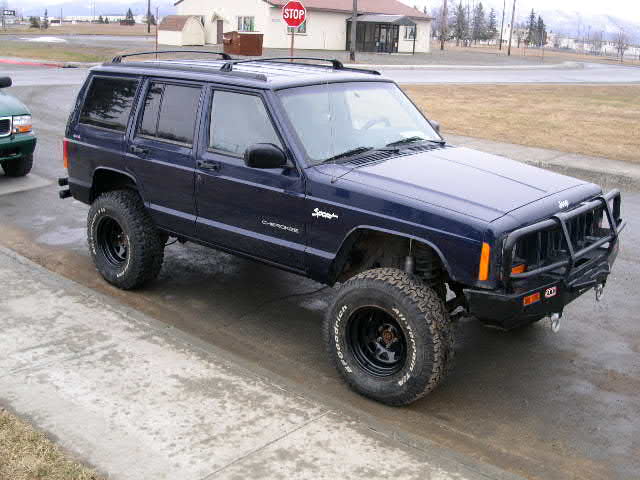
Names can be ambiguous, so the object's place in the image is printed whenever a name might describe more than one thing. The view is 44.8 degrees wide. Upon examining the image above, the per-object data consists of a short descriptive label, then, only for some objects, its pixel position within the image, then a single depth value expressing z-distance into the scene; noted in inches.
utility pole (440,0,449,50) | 2866.6
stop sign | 881.5
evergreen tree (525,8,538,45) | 4606.8
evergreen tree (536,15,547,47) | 4441.4
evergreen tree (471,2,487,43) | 4886.8
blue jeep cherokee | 183.5
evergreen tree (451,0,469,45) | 4148.4
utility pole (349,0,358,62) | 1795.0
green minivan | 414.3
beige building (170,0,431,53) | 2198.6
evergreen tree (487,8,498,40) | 4979.1
